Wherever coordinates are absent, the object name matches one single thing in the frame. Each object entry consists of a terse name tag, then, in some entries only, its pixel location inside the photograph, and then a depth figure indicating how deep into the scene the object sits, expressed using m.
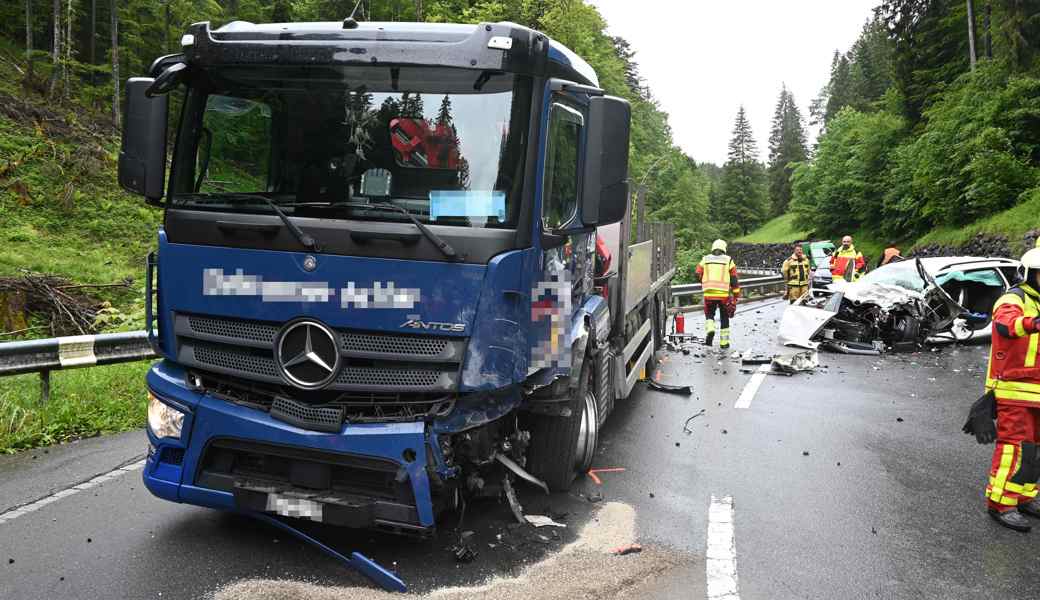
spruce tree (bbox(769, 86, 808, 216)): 95.56
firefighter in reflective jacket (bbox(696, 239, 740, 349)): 13.45
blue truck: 3.83
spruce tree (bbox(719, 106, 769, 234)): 92.88
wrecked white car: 13.68
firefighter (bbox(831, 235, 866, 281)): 18.47
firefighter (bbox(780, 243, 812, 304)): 19.41
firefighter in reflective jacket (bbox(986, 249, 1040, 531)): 5.04
